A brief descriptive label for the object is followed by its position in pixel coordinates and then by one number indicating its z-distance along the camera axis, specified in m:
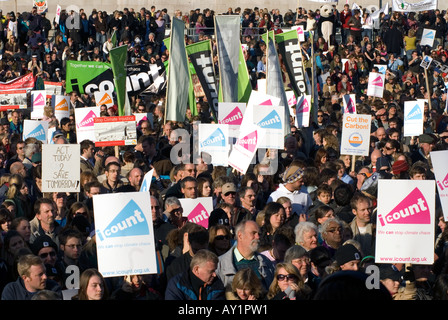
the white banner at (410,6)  32.53
